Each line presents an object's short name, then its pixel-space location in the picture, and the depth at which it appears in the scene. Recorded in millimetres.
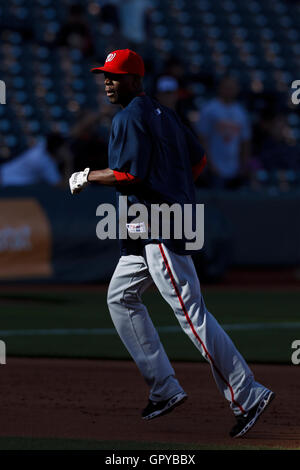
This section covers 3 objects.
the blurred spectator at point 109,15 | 22188
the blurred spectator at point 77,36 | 19672
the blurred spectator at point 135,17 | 23000
